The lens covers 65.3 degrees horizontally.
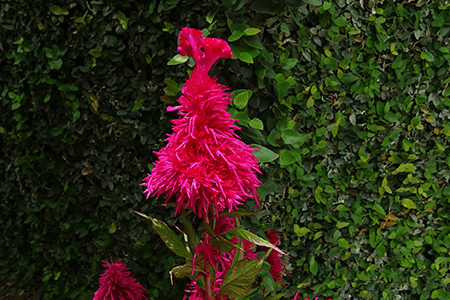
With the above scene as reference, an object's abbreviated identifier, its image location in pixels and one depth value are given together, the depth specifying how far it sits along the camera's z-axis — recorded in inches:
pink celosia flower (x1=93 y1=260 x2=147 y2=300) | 53.8
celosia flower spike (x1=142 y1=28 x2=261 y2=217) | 33.9
